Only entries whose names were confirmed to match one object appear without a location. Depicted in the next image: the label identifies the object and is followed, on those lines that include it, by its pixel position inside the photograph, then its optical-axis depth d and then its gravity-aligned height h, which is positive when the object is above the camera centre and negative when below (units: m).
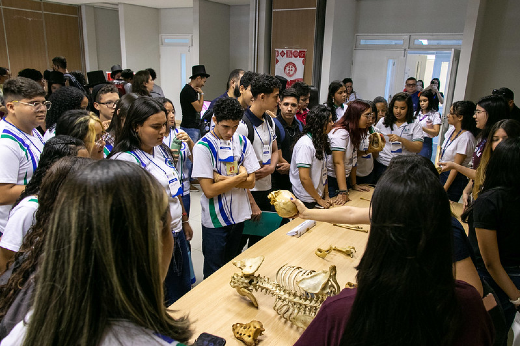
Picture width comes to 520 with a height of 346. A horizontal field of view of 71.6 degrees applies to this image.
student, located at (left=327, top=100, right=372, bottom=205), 3.11 -0.49
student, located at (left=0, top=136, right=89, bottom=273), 1.36 -0.51
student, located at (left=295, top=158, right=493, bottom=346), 0.80 -0.42
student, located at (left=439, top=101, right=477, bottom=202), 3.46 -0.55
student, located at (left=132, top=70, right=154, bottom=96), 4.15 -0.07
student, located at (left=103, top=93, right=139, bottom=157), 2.09 -0.26
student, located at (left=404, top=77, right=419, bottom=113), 6.08 -0.05
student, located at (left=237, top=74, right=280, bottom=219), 2.90 -0.41
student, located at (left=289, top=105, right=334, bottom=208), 2.82 -0.55
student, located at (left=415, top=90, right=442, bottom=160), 5.11 -0.36
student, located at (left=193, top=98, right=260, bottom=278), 2.33 -0.65
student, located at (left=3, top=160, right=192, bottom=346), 0.69 -0.37
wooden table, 1.50 -0.99
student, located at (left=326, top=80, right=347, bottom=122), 4.79 -0.18
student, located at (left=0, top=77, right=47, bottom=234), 2.01 -0.39
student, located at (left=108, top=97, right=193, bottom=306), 1.90 -0.36
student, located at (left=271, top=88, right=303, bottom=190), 3.42 -0.51
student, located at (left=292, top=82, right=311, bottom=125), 4.17 -0.15
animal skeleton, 1.48 -0.89
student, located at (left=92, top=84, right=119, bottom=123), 3.16 -0.23
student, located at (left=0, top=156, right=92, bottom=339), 0.98 -0.55
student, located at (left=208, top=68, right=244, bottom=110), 4.27 -0.05
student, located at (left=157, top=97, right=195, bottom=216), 2.73 -0.54
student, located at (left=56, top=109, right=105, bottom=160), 2.13 -0.31
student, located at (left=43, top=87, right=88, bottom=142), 3.03 -0.24
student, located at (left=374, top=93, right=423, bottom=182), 3.90 -0.51
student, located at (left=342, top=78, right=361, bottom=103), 6.41 -0.02
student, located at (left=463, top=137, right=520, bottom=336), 1.60 -0.57
